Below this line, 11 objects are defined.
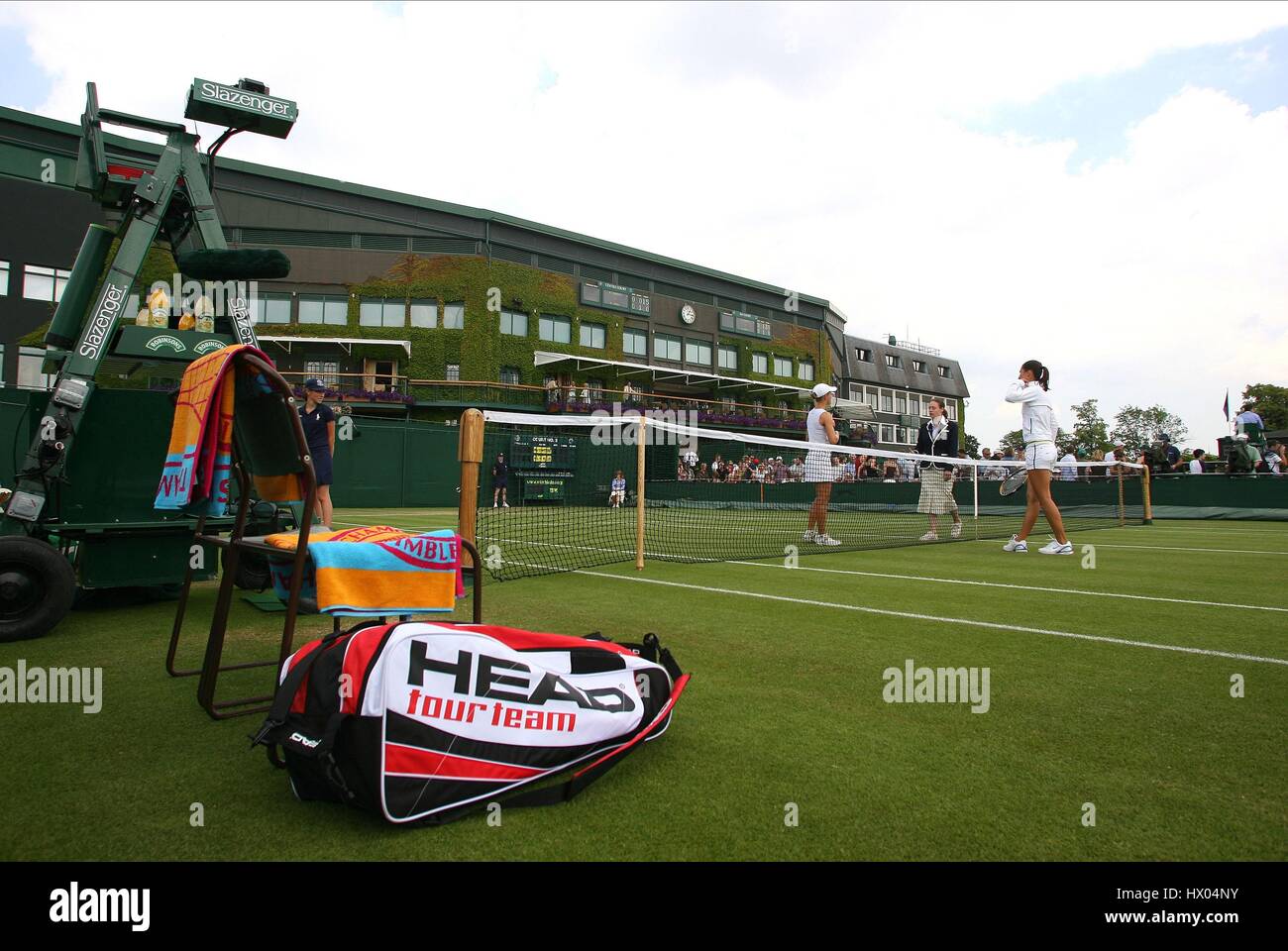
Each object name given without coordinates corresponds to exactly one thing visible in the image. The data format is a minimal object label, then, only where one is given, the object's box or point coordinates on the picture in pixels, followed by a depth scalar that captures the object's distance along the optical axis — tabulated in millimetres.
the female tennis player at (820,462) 10250
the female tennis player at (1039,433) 9211
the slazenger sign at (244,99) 5320
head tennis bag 2098
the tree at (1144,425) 80812
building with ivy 31766
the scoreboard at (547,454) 22766
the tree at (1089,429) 80875
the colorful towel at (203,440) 2760
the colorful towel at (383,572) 2811
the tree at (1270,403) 58178
